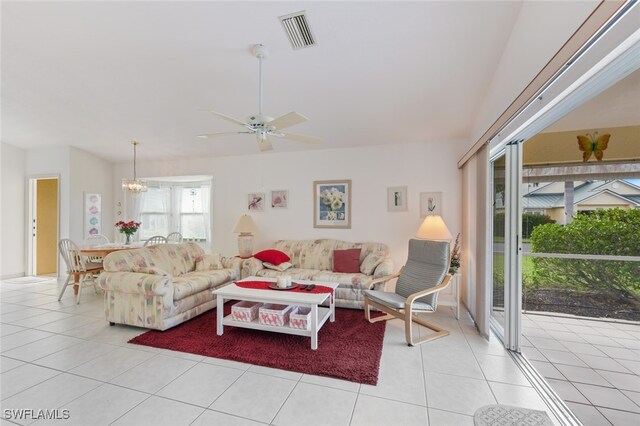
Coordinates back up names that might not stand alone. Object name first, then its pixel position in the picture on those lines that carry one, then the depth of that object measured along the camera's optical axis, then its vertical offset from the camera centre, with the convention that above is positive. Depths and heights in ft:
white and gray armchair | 9.07 -2.83
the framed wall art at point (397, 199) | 14.46 +0.67
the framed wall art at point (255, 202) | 17.14 +0.58
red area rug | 7.40 -4.32
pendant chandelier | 15.40 +1.47
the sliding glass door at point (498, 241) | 8.98 -1.03
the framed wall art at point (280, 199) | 16.61 +0.75
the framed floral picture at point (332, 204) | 15.48 +0.42
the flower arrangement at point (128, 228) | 15.28 -0.98
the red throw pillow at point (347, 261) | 13.39 -2.51
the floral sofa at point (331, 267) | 11.96 -2.80
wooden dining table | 13.35 -2.05
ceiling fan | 7.13 +2.43
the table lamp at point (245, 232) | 15.20 -1.27
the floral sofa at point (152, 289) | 9.61 -3.00
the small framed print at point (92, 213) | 18.65 -0.16
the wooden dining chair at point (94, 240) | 17.35 -2.06
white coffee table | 8.47 -2.96
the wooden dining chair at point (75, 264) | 13.25 -2.66
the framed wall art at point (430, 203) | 13.93 +0.43
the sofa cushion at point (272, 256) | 13.95 -2.40
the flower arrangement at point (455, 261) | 11.41 -2.14
